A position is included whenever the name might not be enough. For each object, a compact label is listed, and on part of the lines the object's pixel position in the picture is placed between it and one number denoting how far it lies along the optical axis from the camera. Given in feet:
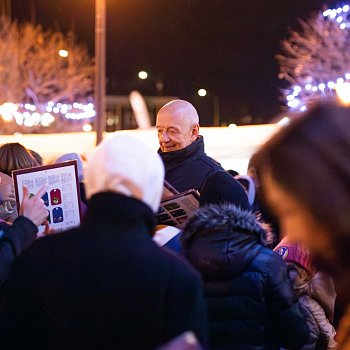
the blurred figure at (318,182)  4.95
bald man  15.99
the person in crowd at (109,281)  6.79
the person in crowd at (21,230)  9.81
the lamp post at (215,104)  121.90
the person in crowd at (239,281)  9.40
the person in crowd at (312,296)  10.70
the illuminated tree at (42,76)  100.32
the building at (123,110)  147.13
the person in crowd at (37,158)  16.77
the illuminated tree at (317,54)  87.45
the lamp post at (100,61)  51.80
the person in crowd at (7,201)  14.11
